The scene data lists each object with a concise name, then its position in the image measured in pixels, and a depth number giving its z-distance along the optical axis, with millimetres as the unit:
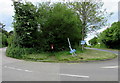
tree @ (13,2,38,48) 11891
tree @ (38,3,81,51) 11565
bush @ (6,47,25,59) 11008
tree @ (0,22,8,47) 38419
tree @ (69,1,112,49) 15680
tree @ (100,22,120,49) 20875
